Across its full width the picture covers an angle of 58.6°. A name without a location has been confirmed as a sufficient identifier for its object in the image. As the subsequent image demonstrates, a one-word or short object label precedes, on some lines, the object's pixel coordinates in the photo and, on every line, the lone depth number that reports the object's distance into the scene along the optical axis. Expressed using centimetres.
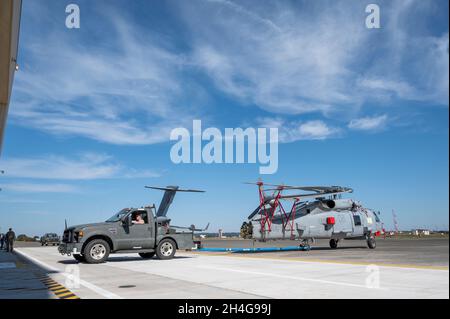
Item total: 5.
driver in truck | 1662
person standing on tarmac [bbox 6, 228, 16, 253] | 2806
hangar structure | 651
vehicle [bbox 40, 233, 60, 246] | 4450
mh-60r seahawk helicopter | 2314
